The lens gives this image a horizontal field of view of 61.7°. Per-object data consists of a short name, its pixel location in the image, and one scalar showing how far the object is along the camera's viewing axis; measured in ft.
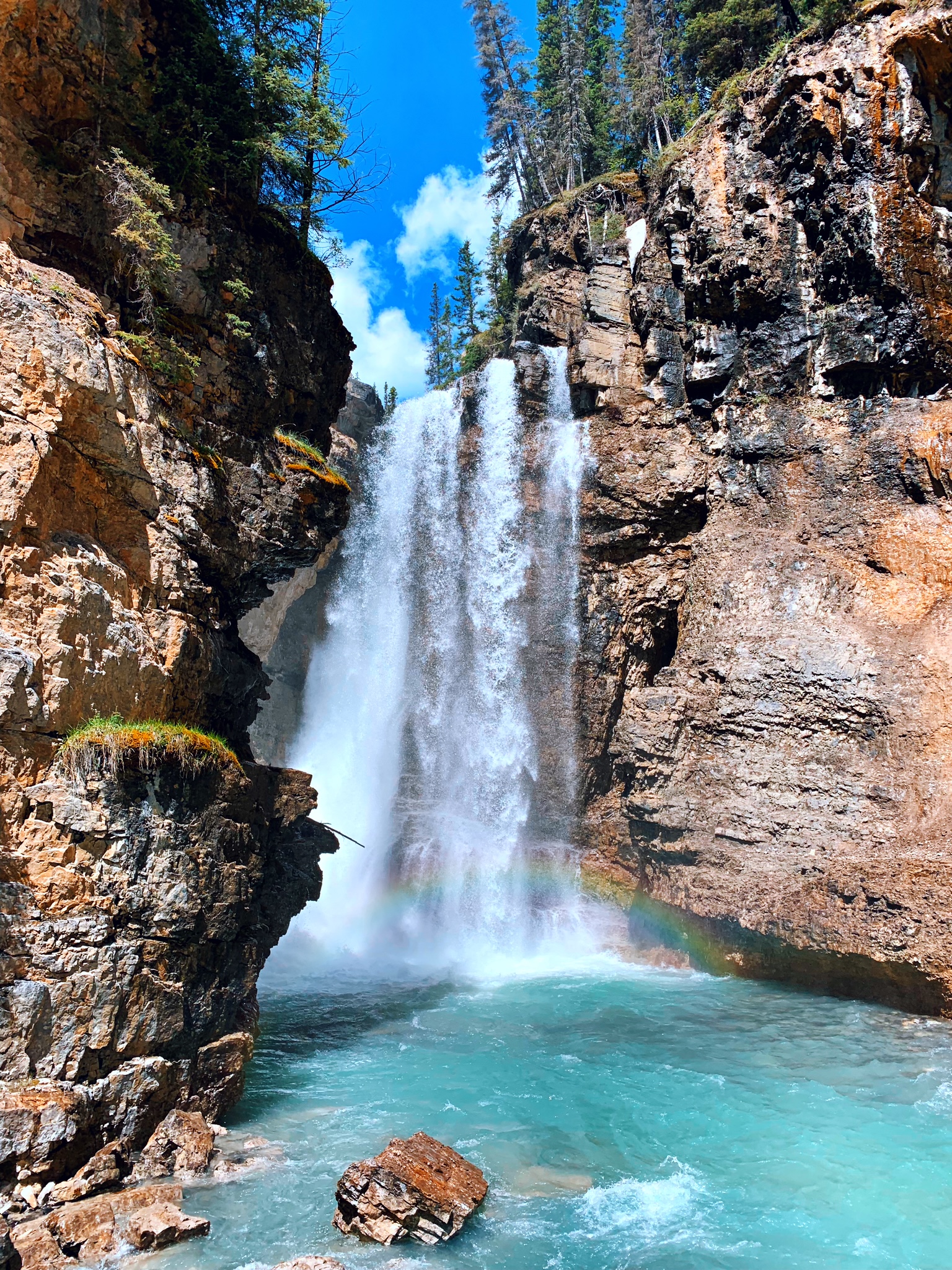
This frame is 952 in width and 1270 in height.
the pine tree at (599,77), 118.93
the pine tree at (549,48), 124.77
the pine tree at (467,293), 148.66
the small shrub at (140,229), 35.32
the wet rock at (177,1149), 25.93
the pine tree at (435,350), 157.69
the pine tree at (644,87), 107.55
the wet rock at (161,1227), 21.91
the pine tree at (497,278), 115.44
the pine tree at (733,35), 87.76
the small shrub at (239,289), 41.09
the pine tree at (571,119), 113.60
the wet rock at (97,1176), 23.11
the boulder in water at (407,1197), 22.82
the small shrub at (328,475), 43.96
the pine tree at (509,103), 119.44
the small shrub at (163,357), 34.96
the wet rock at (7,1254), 19.33
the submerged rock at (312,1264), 20.26
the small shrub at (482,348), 111.45
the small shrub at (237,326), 41.14
